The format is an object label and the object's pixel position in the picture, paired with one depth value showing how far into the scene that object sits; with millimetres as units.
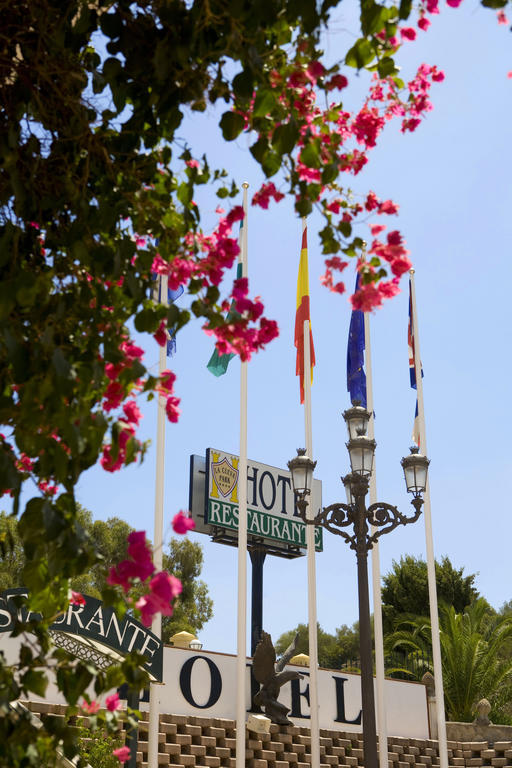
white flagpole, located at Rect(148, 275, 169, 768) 13539
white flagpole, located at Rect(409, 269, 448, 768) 18427
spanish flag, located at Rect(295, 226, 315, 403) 17797
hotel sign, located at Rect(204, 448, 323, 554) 22609
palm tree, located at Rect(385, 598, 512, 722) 25922
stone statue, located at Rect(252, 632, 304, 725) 18703
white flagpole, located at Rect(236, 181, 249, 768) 15242
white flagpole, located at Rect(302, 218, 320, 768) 15773
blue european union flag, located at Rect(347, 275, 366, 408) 18312
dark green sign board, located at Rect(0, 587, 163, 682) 11242
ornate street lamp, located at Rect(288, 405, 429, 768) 10484
